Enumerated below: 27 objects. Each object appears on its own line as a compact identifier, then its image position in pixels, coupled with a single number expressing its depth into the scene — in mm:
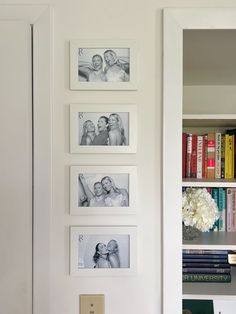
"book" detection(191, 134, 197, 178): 1280
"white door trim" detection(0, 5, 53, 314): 948
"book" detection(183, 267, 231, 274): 1224
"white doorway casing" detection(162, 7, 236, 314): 945
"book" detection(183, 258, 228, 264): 1228
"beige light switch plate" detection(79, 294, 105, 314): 963
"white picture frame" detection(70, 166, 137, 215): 956
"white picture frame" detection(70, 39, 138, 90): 952
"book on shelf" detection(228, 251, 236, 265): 1250
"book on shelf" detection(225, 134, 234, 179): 1310
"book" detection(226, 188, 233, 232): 1325
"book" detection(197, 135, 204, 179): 1285
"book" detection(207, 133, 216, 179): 1300
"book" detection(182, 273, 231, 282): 1215
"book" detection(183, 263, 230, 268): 1227
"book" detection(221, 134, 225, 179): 1313
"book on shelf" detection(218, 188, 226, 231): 1326
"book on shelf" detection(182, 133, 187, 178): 1278
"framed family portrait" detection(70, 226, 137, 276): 956
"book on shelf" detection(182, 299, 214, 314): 1256
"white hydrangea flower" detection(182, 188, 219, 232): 1126
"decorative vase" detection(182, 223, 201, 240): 1138
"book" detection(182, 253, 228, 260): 1229
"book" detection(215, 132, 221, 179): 1310
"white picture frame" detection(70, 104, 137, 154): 954
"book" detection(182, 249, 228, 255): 1234
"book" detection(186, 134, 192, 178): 1276
